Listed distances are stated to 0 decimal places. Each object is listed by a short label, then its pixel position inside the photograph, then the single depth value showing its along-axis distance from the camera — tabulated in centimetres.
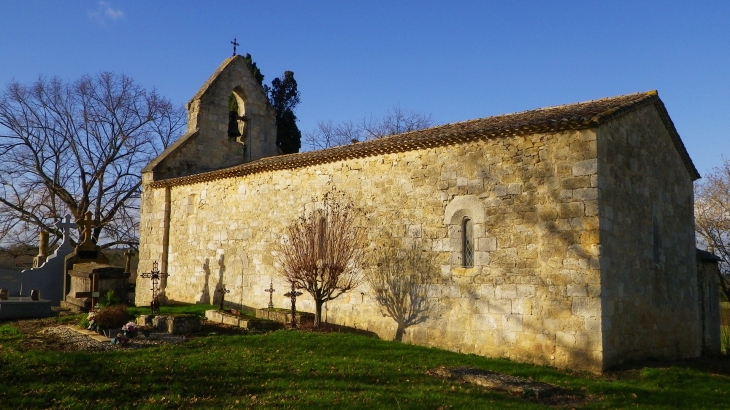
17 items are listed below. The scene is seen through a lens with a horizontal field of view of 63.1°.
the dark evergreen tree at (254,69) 2670
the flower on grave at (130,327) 1055
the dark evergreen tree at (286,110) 2731
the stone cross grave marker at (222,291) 1528
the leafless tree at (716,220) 2411
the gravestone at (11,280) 1680
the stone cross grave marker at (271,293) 1415
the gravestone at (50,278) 1712
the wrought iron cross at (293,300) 1269
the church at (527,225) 1019
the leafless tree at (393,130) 3747
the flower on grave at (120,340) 1016
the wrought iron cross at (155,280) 1377
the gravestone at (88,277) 1457
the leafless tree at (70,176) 2594
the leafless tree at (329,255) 1287
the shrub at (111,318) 1119
